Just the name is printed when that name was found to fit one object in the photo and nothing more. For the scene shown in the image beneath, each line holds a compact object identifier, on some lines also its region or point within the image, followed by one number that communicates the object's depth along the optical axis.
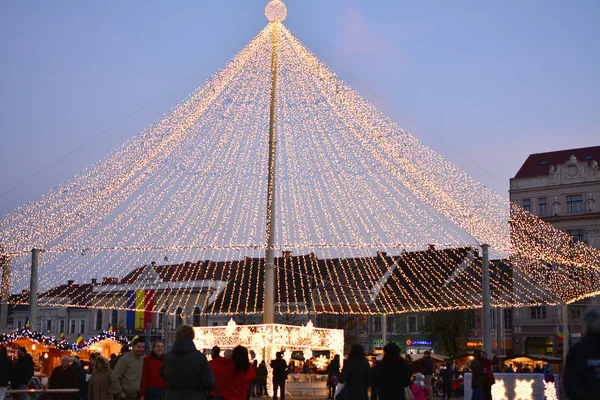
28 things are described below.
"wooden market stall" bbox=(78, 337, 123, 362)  35.00
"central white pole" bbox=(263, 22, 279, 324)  29.22
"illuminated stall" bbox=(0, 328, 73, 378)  29.39
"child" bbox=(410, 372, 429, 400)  13.77
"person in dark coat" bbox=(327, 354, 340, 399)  23.59
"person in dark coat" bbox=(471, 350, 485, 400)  15.80
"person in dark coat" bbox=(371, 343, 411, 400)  9.76
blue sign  61.39
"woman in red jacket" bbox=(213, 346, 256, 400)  8.95
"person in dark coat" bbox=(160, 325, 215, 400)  7.65
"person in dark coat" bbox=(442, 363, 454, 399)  29.21
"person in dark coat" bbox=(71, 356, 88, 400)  13.12
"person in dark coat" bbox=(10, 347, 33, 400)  15.78
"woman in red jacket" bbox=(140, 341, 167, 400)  9.67
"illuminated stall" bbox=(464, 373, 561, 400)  16.77
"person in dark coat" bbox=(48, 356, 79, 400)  12.53
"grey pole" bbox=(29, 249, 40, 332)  31.48
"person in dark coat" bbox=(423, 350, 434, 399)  22.30
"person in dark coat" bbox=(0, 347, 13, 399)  15.70
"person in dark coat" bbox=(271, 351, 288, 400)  22.31
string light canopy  24.62
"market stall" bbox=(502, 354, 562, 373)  38.32
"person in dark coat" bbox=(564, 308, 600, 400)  5.17
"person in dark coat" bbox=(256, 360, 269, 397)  26.03
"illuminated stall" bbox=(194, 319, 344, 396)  28.02
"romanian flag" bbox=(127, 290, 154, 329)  63.50
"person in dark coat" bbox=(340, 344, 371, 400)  10.29
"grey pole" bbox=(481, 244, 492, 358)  30.77
